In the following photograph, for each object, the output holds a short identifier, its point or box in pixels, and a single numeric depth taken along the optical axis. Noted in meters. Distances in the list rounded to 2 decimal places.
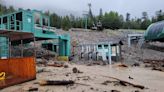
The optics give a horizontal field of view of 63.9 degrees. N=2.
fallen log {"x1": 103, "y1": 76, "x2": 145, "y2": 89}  6.24
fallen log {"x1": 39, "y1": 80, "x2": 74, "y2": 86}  6.21
